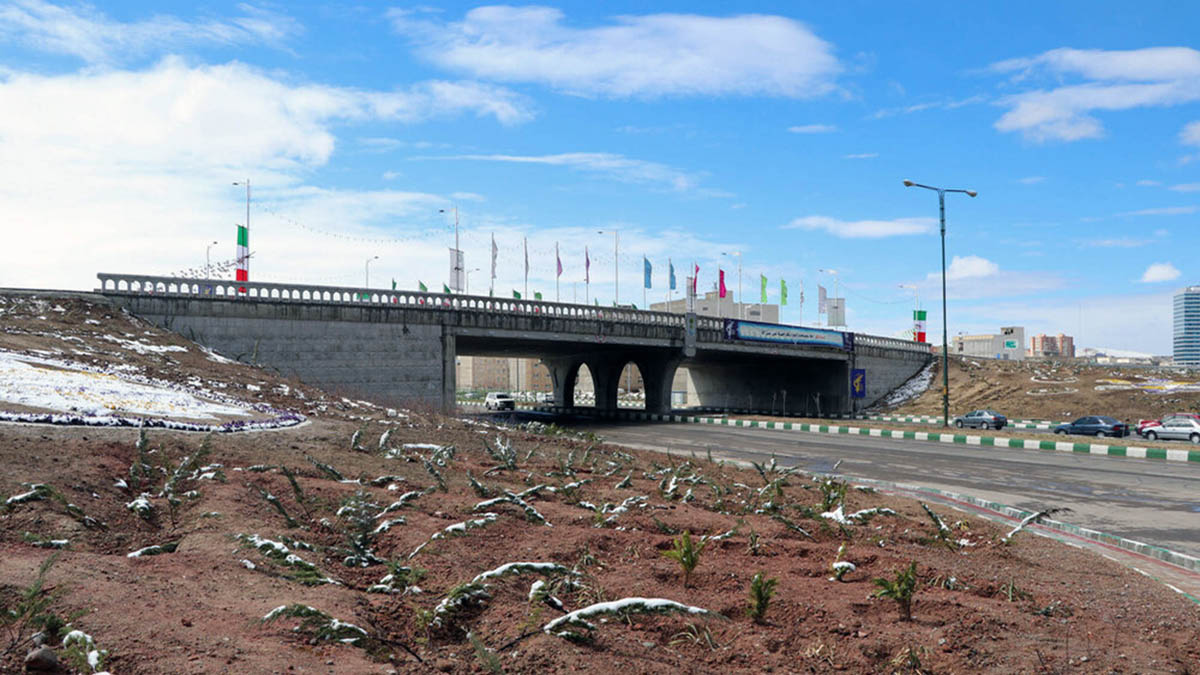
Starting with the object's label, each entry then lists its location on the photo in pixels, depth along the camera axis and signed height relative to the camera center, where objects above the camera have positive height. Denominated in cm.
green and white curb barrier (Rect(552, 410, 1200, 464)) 2349 -251
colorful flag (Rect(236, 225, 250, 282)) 3778 +611
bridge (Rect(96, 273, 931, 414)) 3042 +187
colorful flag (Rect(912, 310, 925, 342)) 7228 +488
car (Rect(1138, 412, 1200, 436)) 3255 -216
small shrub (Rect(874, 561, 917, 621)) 533 -151
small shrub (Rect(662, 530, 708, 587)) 601 -142
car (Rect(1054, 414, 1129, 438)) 3556 -245
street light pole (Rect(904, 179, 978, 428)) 3203 +715
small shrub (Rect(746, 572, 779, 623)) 519 -150
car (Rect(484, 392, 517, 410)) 5928 -206
